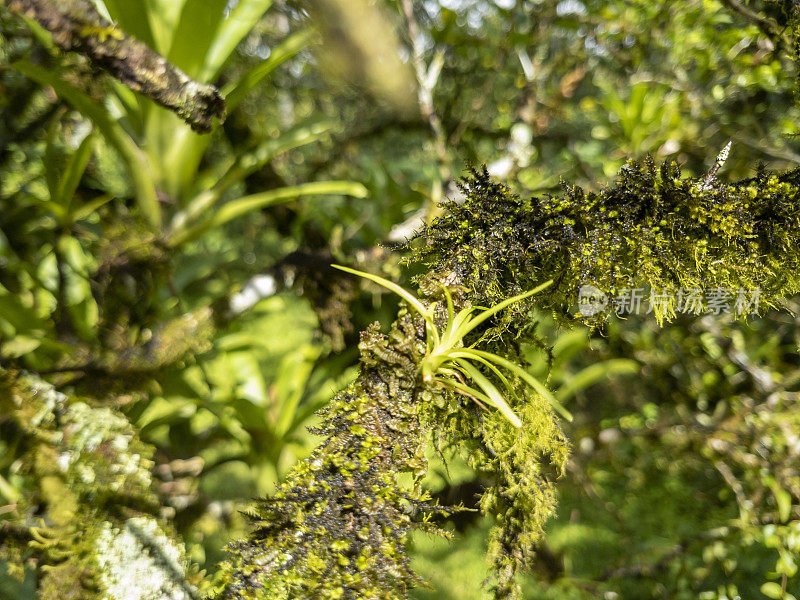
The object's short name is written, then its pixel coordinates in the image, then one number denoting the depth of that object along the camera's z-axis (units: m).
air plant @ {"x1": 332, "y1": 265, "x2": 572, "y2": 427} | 0.39
